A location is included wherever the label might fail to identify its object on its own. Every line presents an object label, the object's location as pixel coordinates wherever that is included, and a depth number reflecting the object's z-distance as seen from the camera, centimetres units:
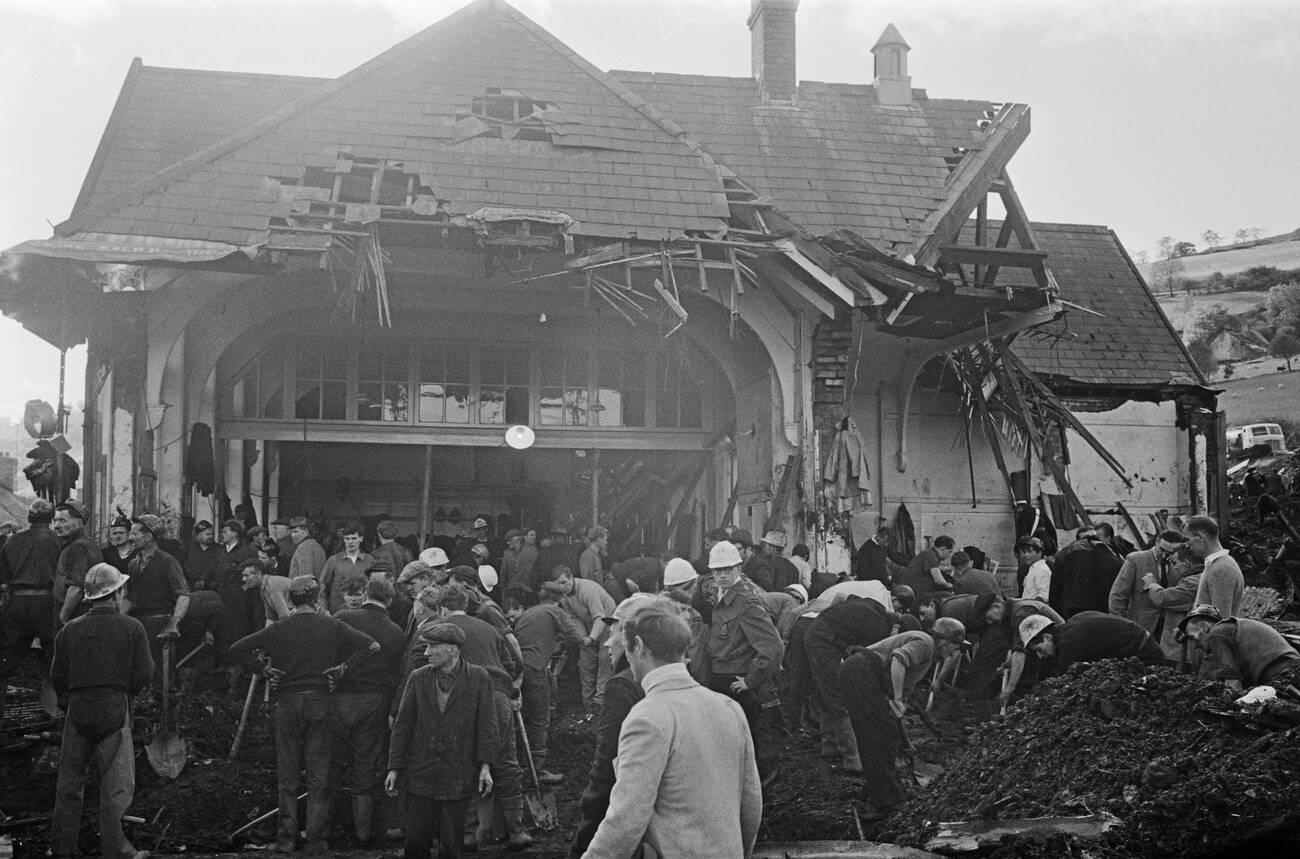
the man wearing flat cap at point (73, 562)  1014
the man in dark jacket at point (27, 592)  1012
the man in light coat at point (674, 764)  420
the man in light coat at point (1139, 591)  1089
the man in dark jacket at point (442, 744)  745
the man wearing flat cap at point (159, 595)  1020
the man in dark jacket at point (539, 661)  988
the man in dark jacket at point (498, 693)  829
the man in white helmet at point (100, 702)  794
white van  3553
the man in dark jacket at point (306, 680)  853
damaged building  1316
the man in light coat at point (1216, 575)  945
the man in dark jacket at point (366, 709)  879
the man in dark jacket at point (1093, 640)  954
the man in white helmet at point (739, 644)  933
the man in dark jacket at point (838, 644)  985
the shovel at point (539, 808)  925
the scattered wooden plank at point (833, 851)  714
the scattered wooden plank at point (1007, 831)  720
